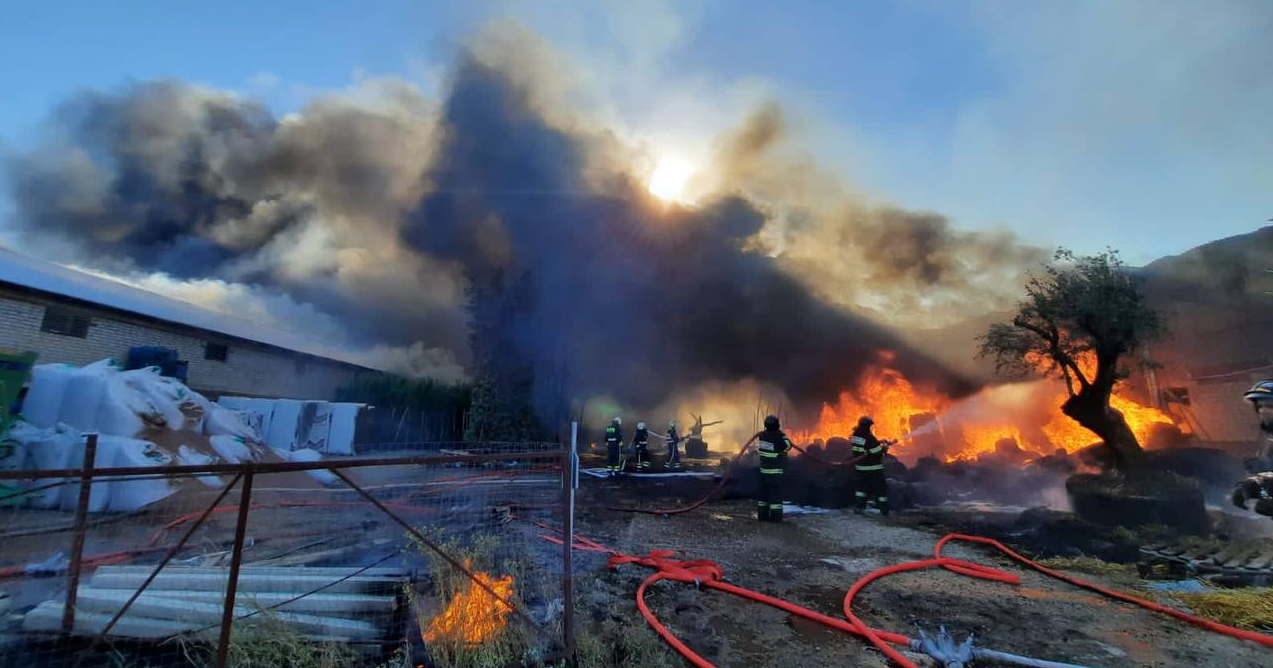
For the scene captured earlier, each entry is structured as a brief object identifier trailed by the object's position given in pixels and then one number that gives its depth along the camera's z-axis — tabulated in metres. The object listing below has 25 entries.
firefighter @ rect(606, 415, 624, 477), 17.97
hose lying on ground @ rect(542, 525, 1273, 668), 3.78
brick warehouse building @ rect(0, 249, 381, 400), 13.95
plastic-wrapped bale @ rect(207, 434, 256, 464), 11.11
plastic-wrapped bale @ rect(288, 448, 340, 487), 11.75
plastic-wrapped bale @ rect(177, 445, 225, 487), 9.85
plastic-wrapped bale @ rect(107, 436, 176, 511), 7.79
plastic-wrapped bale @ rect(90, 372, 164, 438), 9.23
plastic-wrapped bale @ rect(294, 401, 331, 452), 16.53
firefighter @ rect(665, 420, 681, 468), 19.78
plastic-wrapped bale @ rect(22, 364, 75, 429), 9.27
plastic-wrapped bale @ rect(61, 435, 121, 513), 7.57
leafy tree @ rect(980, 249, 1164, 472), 12.65
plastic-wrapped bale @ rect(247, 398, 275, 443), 16.02
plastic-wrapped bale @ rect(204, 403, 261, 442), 11.59
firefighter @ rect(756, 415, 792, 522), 8.75
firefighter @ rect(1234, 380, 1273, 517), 6.16
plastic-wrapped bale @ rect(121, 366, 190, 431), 10.16
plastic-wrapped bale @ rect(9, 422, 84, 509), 7.89
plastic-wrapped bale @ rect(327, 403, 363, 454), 17.16
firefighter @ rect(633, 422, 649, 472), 18.19
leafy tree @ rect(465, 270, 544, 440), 20.42
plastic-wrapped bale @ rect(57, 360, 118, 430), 9.16
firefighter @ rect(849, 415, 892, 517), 9.59
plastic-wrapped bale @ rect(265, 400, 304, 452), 16.03
